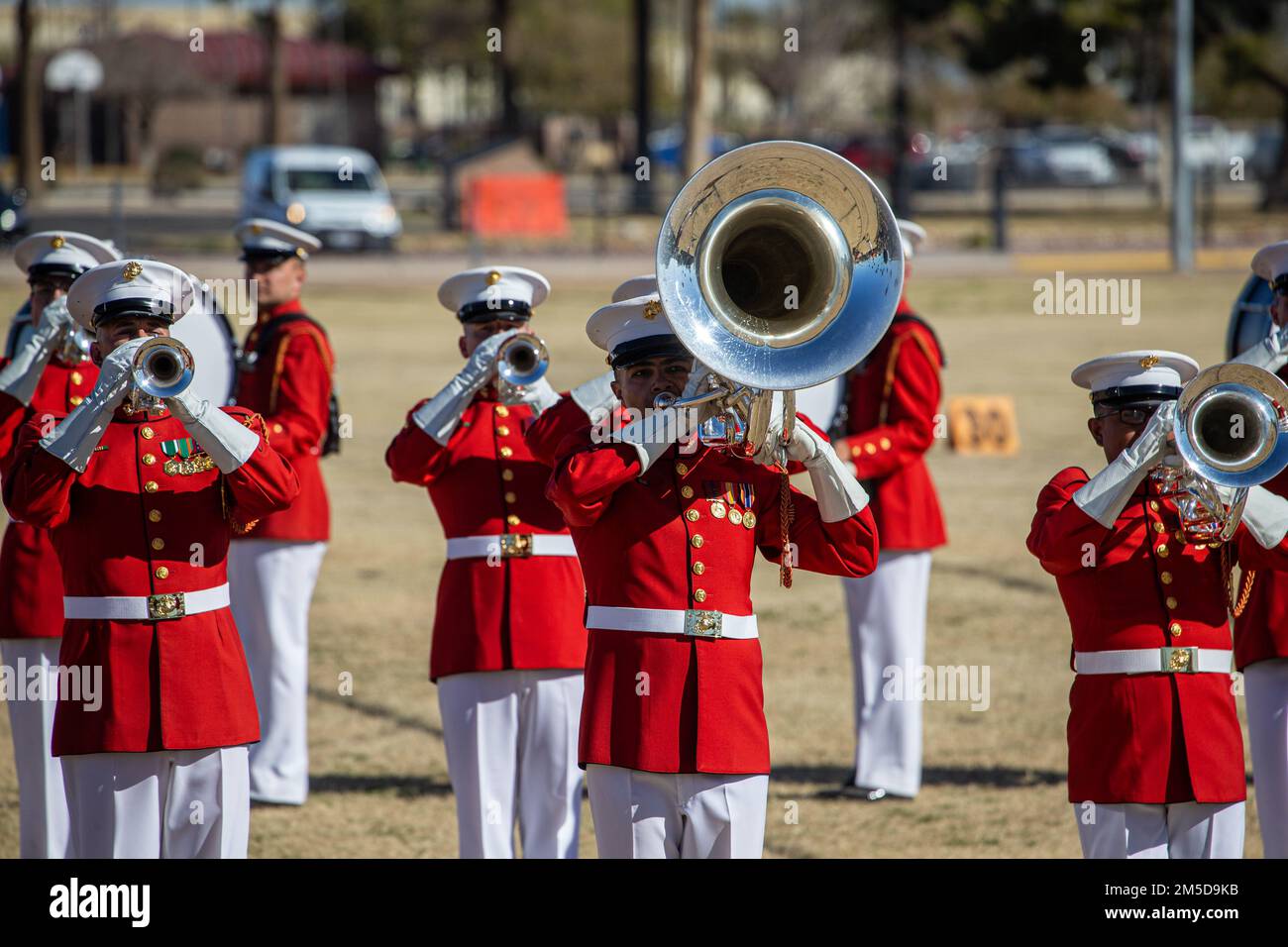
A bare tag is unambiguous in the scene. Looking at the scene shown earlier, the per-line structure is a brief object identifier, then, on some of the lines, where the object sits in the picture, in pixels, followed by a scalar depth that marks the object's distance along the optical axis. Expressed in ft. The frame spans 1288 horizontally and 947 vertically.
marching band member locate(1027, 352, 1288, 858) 30.27
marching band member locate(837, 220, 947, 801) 45.68
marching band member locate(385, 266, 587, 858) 37.86
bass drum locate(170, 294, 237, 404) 37.37
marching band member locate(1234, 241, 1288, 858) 34.71
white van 193.36
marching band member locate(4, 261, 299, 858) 30.86
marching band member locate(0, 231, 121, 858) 38.42
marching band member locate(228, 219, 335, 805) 43.91
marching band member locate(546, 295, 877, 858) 29.22
